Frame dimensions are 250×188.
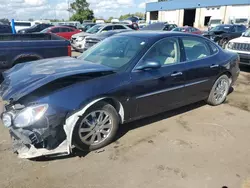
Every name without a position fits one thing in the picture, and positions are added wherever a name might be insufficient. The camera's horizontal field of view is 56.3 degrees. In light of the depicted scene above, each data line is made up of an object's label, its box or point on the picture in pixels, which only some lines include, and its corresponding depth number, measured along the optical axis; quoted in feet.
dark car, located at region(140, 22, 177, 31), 53.83
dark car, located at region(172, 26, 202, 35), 64.18
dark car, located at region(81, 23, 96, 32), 86.12
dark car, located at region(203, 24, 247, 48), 45.44
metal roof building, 136.40
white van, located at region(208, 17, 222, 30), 96.34
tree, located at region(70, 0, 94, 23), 195.20
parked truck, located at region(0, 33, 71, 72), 18.37
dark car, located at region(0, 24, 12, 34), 44.21
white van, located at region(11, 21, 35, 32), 79.27
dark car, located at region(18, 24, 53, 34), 61.78
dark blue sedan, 9.10
